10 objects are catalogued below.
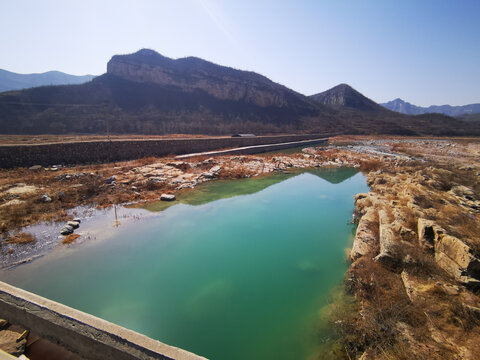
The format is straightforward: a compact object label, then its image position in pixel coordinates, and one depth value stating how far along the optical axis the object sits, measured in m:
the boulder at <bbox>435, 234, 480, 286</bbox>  4.74
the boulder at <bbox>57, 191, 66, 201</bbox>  11.60
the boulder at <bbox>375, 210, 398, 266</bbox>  5.99
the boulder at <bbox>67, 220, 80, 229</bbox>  9.41
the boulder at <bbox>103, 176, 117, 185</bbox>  14.18
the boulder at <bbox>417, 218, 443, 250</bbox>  6.00
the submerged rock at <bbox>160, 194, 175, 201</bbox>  13.12
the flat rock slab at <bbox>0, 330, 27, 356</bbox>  3.71
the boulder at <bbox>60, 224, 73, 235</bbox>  8.90
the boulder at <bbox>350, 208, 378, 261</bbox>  7.08
